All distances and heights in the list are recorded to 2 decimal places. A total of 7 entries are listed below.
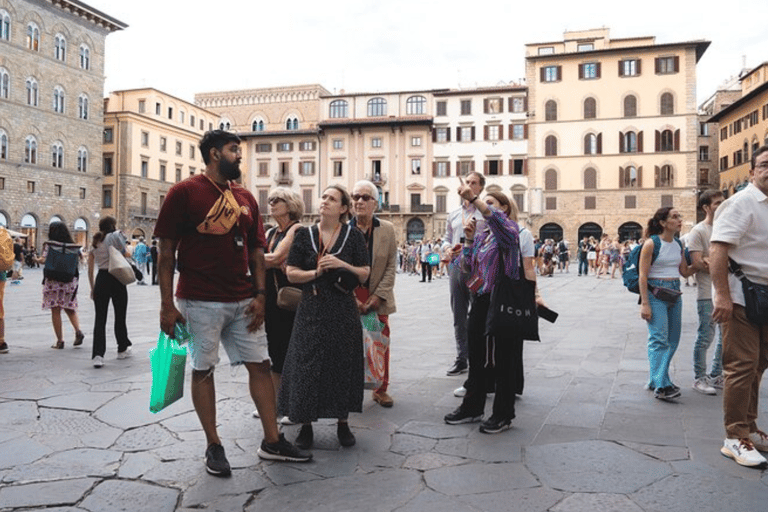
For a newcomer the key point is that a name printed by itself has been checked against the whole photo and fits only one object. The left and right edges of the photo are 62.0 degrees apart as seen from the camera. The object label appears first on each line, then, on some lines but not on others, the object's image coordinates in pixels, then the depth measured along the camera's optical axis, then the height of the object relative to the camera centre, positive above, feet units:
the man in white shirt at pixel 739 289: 11.57 -0.52
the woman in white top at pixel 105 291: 20.39 -0.89
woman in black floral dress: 11.87 -1.29
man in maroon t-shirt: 10.63 -0.30
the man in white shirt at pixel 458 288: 18.45 -0.76
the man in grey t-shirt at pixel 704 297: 17.01 -0.99
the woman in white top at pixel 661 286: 16.17 -0.71
